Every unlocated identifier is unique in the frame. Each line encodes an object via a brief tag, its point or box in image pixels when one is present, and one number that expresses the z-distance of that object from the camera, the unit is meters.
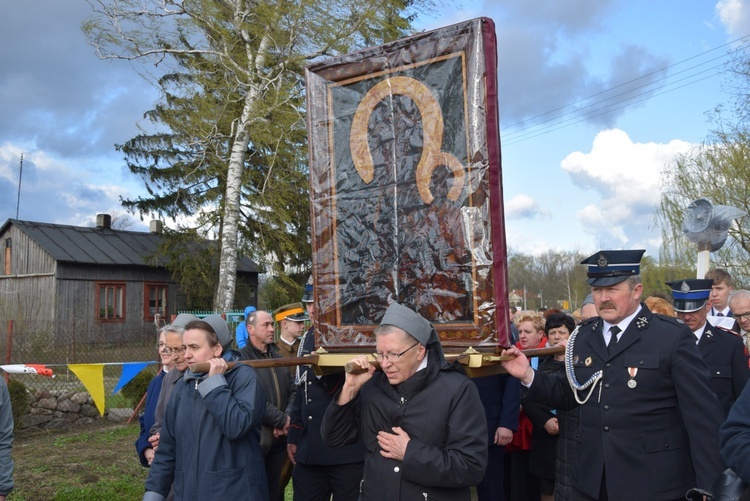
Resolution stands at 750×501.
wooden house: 27.33
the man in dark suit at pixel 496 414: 5.23
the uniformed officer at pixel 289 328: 6.21
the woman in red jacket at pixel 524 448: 5.60
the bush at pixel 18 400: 10.62
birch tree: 19.84
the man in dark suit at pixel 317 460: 4.78
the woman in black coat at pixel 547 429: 5.14
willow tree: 20.08
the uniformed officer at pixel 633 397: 3.34
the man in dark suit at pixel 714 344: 4.59
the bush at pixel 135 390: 12.34
